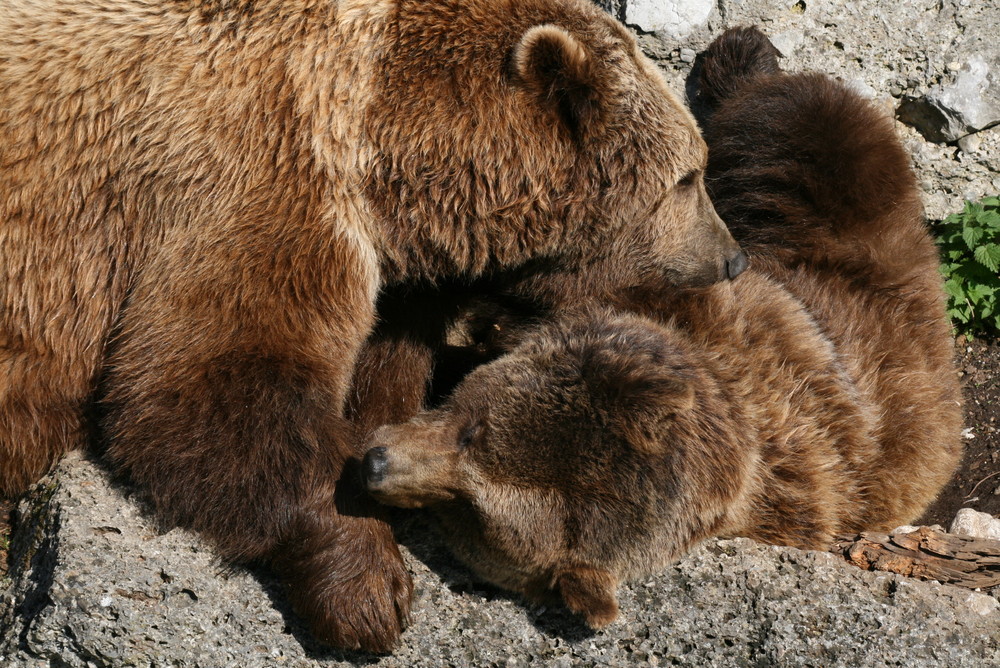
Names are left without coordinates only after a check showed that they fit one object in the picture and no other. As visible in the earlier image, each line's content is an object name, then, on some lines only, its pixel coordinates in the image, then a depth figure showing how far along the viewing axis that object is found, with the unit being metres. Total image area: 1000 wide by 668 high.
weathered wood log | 8.37
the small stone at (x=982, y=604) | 7.94
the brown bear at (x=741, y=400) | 7.85
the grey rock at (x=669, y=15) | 12.06
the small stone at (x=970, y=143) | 12.76
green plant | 12.52
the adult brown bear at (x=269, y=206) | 7.75
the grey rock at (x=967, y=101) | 12.48
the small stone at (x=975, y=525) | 10.27
